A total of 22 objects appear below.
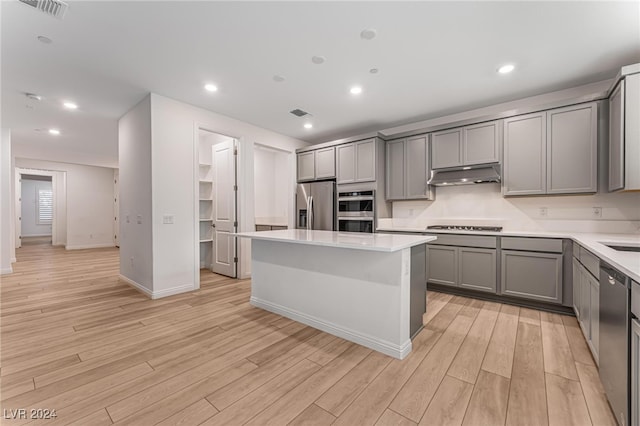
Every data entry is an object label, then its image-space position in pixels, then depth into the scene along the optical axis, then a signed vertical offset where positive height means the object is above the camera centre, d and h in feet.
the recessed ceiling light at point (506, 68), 9.13 +5.06
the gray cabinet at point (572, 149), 9.71 +2.36
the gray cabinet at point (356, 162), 14.57 +2.85
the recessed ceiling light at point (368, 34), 7.35 +5.08
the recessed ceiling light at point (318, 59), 8.70 +5.11
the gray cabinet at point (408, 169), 13.65 +2.28
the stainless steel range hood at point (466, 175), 11.66 +1.67
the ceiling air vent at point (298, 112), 13.33 +5.13
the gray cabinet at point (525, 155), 10.68 +2.36
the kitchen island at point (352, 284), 6.91 -2.27
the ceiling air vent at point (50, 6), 6.30 +5.05
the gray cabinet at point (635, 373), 3.78 -2.41
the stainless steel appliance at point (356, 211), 14.56 -0.02
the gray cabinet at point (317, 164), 16.33 +3.03
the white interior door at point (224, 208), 15.23 +0.17
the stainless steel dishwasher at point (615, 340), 4.24 -2.34
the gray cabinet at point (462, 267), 11.02 -2.51
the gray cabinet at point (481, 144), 11.66 +3.06
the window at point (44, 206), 37.35 +0.68
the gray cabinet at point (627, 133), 8.05 +2.45
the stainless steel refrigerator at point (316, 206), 16.08 +0.30
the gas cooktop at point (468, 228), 11.91 -0.83
